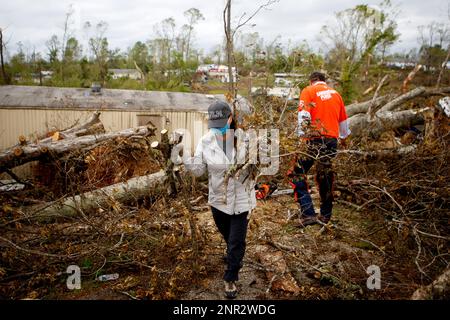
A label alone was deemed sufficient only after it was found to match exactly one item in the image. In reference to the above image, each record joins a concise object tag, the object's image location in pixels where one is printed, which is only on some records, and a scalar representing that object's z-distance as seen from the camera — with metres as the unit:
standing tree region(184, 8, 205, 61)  32.59
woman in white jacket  3.06
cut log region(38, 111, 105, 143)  8.57
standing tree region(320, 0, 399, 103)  24.36
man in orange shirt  4.22
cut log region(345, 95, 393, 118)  8.25
